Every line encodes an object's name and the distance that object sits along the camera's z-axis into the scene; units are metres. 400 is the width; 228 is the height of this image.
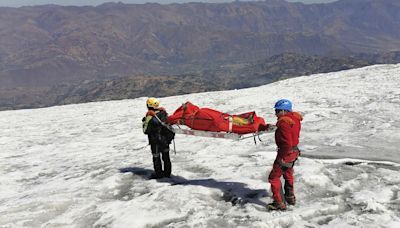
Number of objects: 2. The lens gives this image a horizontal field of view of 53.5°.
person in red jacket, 8.11
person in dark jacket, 10.74
